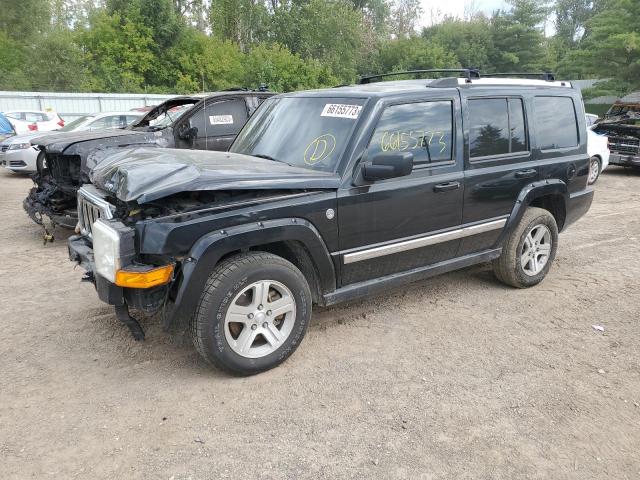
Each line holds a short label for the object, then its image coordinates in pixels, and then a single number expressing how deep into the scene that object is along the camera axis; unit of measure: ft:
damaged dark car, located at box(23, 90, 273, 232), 21.70
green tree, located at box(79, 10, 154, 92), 101.86
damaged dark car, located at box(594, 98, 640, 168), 40.37
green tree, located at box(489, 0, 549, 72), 141.28
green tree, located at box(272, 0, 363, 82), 132.77
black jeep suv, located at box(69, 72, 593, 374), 10.72
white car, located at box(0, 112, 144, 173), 38.68
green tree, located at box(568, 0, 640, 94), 66.20
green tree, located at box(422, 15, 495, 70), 153.99
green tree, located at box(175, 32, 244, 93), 106.63
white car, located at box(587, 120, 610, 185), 37.58
